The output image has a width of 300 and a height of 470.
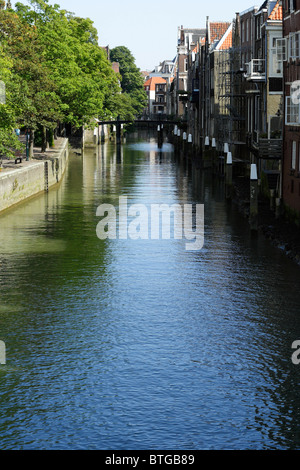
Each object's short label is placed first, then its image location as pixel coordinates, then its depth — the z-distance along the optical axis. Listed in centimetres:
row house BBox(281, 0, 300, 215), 4462
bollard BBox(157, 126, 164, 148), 15362
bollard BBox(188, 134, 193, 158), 11989
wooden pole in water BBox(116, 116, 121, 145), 15312
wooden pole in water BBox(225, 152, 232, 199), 6009
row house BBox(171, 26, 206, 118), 16012
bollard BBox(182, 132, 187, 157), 12292
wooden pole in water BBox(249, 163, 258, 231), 4497
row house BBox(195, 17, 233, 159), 9262
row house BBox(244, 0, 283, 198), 5162
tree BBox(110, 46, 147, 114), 19422
